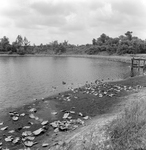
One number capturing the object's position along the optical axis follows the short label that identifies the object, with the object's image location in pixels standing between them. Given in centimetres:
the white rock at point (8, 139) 891
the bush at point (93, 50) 13773
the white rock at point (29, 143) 821
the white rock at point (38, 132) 944
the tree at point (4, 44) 14998
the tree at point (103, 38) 15125
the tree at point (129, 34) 14050
